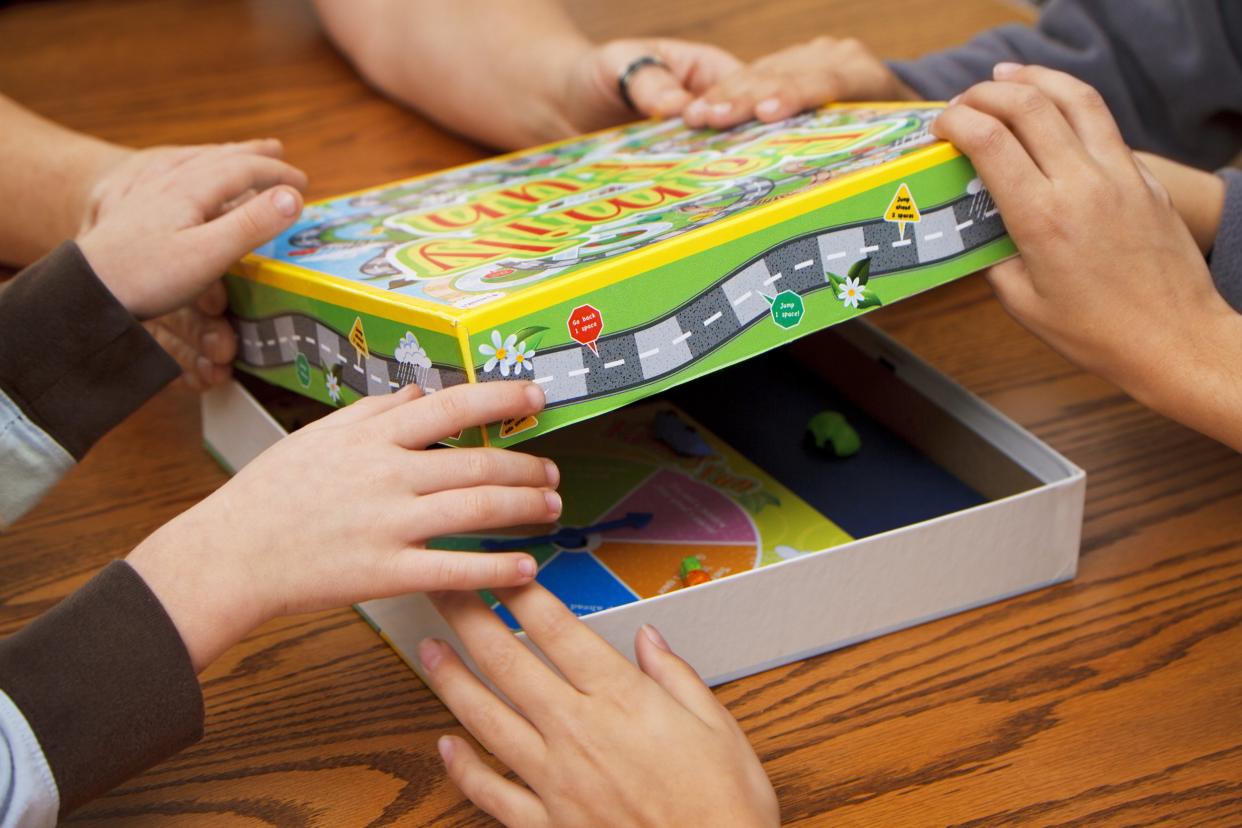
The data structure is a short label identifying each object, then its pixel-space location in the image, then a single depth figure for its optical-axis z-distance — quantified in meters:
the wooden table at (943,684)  1.21
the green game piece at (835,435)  1.39
